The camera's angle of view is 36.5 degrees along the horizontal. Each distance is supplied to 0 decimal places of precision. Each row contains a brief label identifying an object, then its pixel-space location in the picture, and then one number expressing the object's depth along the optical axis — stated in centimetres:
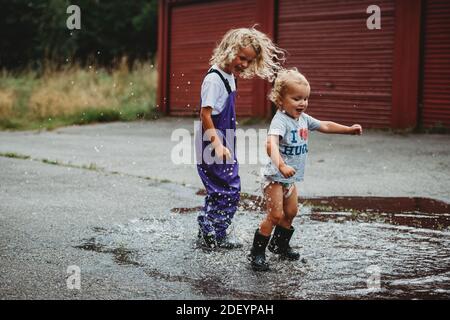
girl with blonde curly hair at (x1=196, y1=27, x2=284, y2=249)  477
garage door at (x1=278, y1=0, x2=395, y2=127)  1352
